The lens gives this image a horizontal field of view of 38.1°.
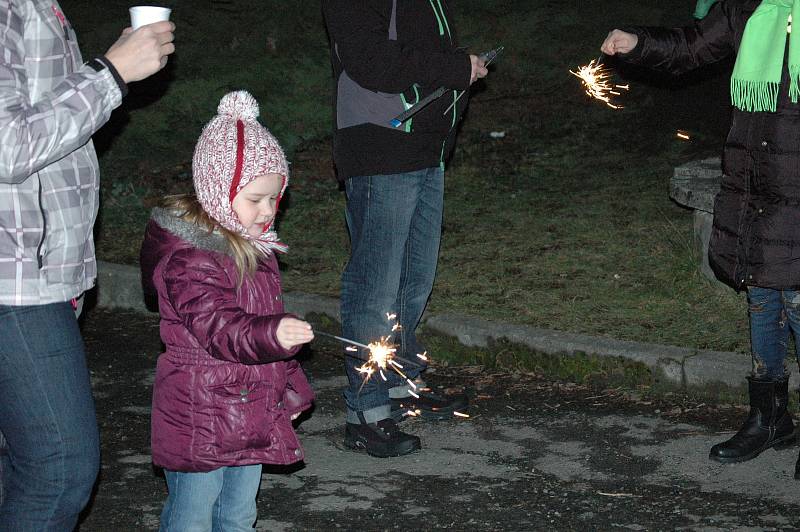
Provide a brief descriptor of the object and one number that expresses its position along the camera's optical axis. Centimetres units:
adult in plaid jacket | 295
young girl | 344
